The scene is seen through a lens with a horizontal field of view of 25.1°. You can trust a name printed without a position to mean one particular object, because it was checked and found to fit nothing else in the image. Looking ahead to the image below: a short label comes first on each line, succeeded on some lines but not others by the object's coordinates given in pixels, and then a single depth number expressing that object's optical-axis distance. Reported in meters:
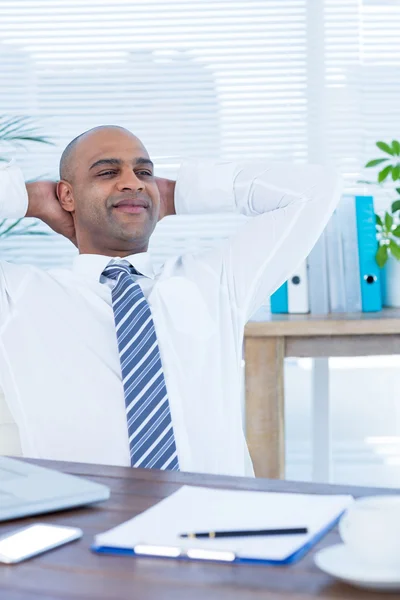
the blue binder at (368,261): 2.93
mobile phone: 0.87
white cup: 0.73
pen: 0.88
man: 1.83
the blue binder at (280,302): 2.95
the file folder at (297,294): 2.95
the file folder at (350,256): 2.99
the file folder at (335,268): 2.99
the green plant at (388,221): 2.90
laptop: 1.00
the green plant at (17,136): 3.46
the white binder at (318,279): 3.00
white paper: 0.85
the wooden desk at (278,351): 2.61
